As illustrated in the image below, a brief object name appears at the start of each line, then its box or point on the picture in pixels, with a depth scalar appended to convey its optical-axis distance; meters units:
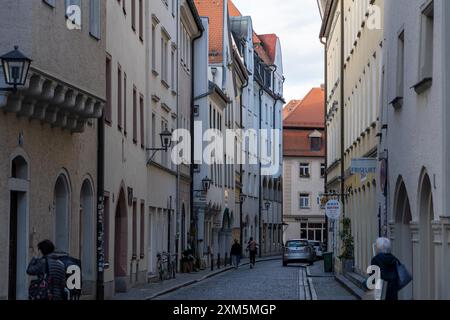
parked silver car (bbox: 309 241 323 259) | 75.88
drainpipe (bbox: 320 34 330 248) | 60.72
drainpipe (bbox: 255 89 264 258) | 83.50
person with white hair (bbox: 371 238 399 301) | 15.27
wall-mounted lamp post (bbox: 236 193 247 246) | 70.75
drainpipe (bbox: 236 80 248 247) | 71.38
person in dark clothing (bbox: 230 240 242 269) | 56.14
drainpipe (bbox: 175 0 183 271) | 43.86
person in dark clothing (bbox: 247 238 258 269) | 58.12
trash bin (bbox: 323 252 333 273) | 47.78
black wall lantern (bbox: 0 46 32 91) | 15.82
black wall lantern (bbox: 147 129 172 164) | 33.91
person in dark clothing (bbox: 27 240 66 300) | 14.95
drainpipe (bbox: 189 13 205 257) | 49.75
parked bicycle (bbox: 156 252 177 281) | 37.78
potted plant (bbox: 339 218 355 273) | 37.84
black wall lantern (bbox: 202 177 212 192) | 49.19
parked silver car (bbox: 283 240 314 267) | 61.53
